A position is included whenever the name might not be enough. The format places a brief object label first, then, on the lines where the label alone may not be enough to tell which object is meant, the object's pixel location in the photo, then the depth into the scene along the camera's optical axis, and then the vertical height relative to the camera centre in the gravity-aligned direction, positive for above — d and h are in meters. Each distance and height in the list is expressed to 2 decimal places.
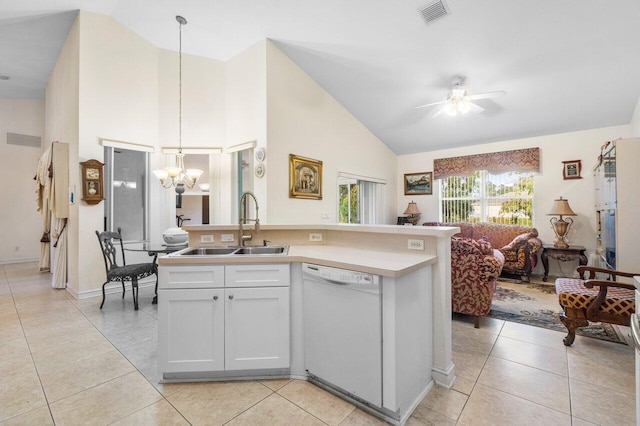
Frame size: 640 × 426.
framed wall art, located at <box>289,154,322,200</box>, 4.24 +0.58
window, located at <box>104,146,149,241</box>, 4.24 +0.36
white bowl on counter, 3.59 -0.28
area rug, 2.80 -1.17
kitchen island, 1.94 -0.70
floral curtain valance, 5.28 +1.02
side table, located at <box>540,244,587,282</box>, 4.57 -0.69
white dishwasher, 1.62 -0.72
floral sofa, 4.76 -0.55
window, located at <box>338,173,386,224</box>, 6.39 +0.29
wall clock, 3.86 +0.46
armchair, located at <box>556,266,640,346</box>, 2.29 -0.76
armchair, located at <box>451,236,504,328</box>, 2.87 -0.64
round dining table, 3.48 -0.43
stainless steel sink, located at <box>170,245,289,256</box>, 2.38 -0.31
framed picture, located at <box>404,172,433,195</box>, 6.55 +0.72
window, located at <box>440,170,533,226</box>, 5.50 +0.32
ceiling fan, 3.76 +1.52
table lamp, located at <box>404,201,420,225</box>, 6.51 +0.03
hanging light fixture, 3.73 +0.55
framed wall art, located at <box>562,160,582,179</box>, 4.91 +0.77
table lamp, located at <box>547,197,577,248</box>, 4.71 -0.16
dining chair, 3.46 -0.69
